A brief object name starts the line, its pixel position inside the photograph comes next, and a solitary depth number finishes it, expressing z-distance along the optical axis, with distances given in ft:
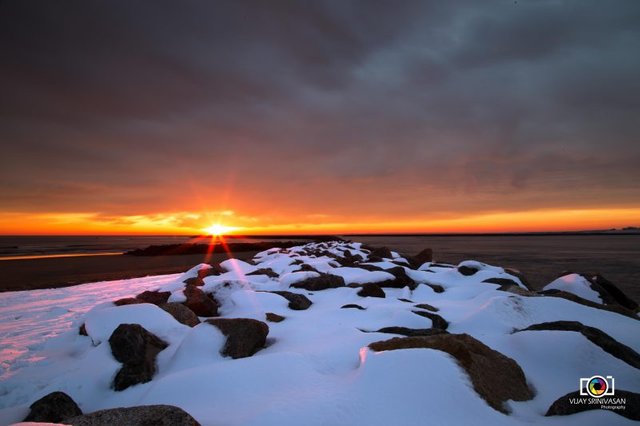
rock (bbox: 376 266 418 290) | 29.86
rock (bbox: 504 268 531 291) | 32.78
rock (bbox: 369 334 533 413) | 9.80
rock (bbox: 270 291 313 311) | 22.36
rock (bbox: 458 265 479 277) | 35.04
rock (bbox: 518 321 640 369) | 12.09
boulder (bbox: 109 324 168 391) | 13.06
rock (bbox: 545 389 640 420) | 8.55
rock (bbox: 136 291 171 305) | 25.98
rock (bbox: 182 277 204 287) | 30.90
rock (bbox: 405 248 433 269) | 51.72
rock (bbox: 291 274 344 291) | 28.07
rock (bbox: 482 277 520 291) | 29.13
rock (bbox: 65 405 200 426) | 7.36
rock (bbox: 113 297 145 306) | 20.98
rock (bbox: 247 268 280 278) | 36.29
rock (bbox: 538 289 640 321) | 18.58
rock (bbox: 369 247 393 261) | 58.39
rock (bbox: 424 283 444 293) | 30.12
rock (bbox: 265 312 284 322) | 19.40
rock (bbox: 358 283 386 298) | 25.36
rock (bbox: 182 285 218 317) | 22.12
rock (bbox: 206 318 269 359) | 14.39
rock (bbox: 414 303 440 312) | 20.43
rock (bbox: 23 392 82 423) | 10.44
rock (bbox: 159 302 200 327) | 18.75
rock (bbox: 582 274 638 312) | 26.78
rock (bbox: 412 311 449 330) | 17.61
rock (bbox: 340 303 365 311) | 20.83
